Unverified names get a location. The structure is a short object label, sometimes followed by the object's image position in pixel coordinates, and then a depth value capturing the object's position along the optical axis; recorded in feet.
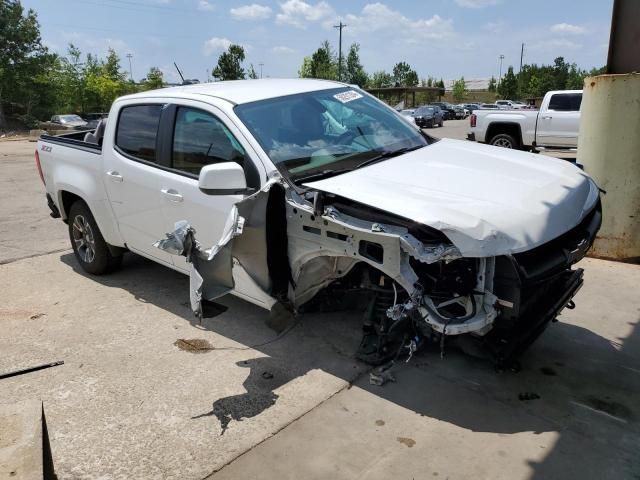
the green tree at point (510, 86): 285.43
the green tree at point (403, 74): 303.27
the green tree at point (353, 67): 242.17
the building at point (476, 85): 415.27
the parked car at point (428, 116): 129.59
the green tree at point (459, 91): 320.91
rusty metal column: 18.57
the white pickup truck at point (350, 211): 9.80
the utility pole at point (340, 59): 226.89
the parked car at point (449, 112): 180.18
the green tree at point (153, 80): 168.76
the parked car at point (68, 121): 113.37
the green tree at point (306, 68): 224.12
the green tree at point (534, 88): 277.44
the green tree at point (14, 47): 143.23
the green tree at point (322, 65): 207.82
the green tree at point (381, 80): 295.07
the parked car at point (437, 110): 139.29
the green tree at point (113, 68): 168.39
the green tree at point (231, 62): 202.39
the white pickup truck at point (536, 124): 46.03
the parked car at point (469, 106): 215.33
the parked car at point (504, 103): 188.40
